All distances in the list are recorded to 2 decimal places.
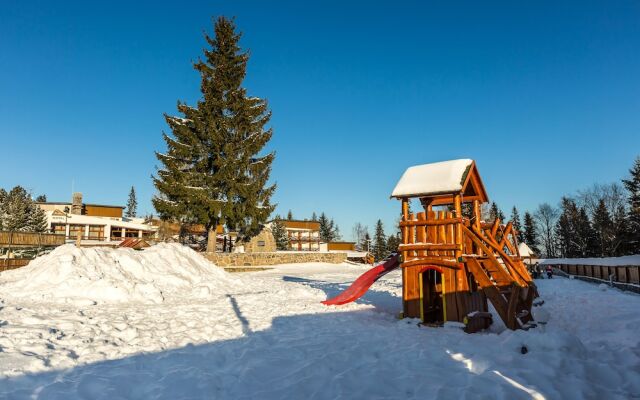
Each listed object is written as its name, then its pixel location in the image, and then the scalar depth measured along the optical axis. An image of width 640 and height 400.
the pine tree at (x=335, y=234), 98.28
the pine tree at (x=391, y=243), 70.11
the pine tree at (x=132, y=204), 124.95
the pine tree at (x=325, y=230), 89.59
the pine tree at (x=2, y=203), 43.34
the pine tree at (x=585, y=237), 53.91
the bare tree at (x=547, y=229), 72.00
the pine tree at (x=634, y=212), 44.19
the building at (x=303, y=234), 67.62
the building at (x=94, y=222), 45.47
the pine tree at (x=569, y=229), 57.88
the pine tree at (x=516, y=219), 74.99
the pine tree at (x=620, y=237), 46.16
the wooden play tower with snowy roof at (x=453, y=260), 8.38
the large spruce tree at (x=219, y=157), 26.00
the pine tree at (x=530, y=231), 69.50
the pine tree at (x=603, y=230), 49.31
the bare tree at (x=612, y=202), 52.86
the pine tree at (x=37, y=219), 41.62
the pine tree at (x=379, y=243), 72.25
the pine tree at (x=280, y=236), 58.25
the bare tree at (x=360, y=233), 128.00
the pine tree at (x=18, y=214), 41.69
